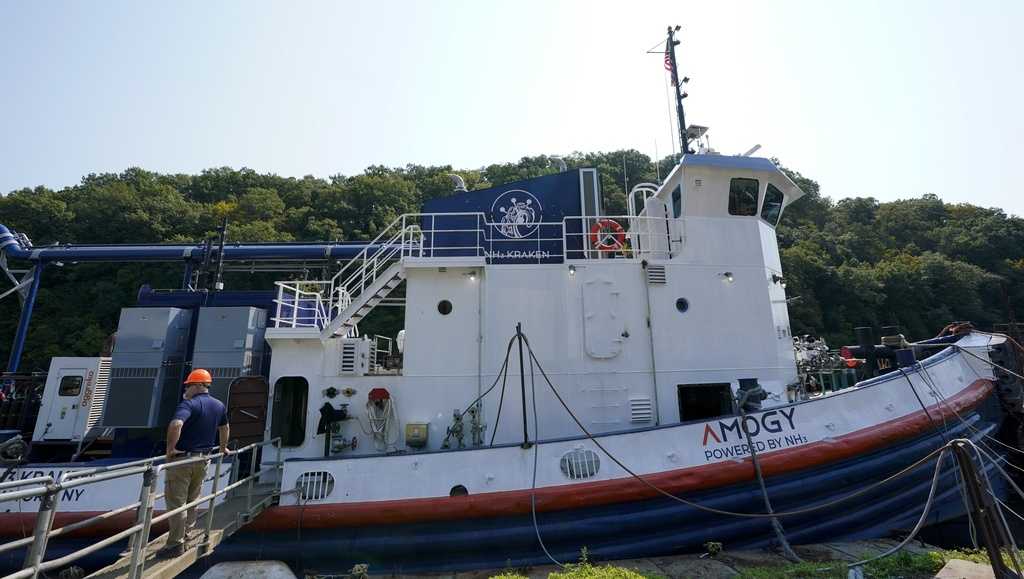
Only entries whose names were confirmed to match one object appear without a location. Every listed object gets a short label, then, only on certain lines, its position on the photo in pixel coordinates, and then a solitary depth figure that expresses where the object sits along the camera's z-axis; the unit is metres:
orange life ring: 7.68
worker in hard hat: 4.02
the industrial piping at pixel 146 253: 15.22
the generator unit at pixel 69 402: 8.48
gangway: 2.53
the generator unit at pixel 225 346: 7.05
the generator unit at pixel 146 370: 7.00
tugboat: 5.55
